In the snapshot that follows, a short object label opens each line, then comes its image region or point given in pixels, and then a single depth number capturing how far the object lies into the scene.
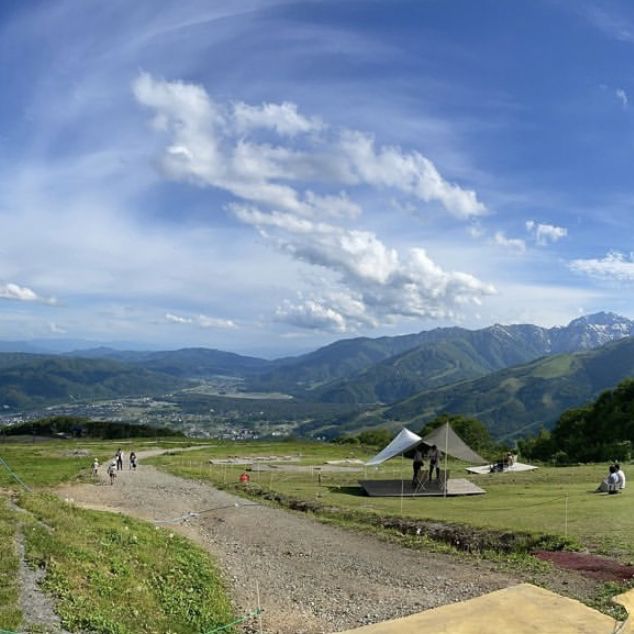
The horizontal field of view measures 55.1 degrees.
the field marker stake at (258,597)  17.66
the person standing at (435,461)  40.47
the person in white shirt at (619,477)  31.89
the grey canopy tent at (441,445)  41.41
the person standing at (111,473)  53.61
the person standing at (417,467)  40.34
